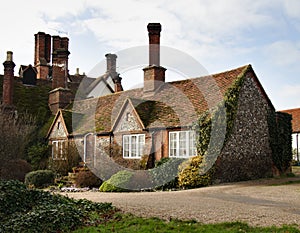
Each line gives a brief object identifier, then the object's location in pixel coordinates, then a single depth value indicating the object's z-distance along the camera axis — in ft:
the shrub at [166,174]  60.80
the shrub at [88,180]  65.82
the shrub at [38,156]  84.69
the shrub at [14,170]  69.56
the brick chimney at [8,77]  101.81
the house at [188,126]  64.90
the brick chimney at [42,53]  127.85
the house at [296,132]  128.06
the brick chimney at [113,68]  117.60
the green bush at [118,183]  58.39
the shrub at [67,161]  78.84
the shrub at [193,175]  59.57
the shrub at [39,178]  67.05
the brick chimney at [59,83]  105.60
